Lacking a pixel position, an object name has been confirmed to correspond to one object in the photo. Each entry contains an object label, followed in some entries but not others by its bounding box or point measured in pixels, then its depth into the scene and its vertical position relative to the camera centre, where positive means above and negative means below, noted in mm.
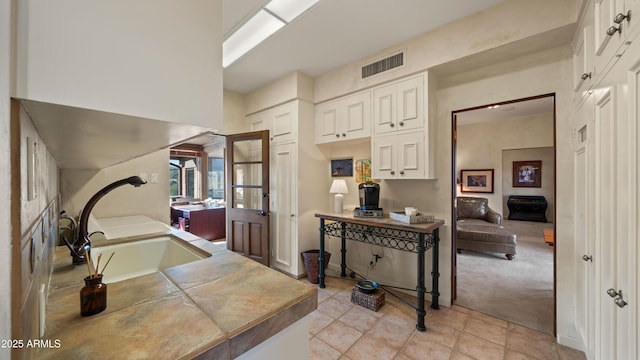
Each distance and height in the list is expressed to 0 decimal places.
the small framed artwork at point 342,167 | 3341 +174
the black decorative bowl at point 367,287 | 2556 -1144
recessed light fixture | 1920 +1391
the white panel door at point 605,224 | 1002 -203
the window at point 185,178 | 6961 +45
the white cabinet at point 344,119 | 2820 +763
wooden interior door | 3326 -223
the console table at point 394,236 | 2207 -630
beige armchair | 4086 -910
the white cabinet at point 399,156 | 2418 +248
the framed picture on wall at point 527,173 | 5629 +149
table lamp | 3098 -136
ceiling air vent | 2502 +1245
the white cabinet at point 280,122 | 3205 +822
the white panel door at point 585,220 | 1389 -266
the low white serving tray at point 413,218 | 2311 -381
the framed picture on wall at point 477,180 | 5988 -16
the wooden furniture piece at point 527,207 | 5523 -654
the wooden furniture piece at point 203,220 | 5043 -875
